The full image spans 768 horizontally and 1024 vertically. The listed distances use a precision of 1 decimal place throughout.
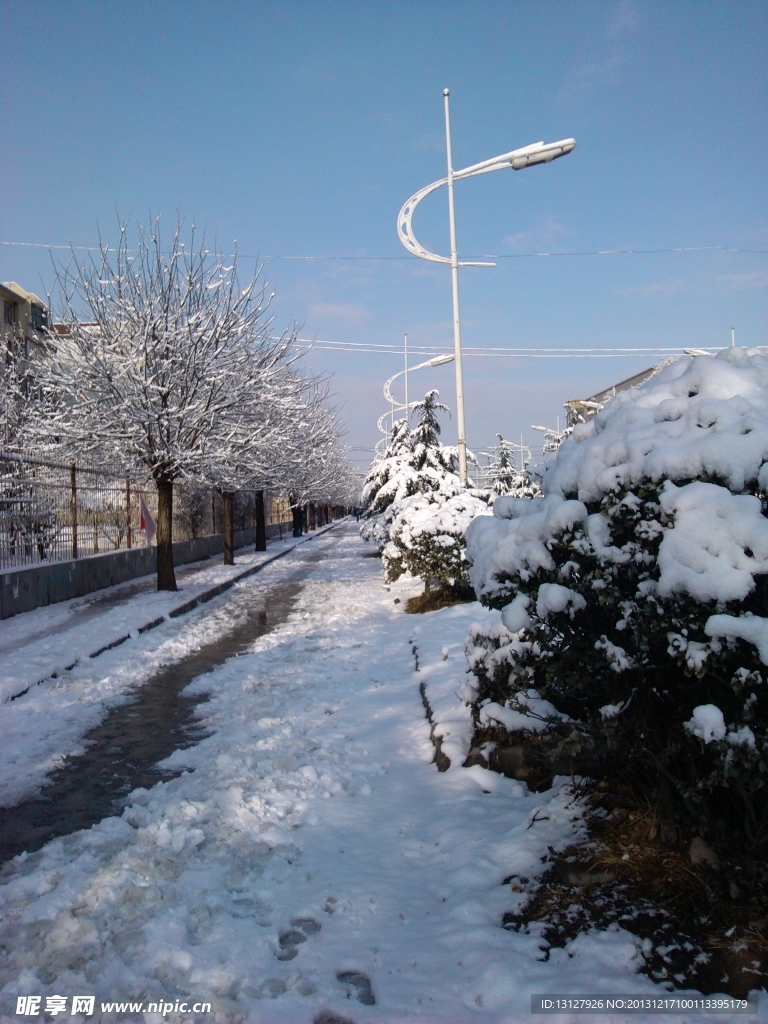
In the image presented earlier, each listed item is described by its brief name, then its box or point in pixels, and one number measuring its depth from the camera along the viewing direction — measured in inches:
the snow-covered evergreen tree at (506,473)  1350.9
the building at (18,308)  1867.6
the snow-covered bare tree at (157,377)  609.6
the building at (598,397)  1188.9
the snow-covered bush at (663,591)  112.9
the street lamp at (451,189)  525.3
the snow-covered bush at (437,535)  467.5
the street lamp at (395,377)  781.3
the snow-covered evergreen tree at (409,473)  716.7
